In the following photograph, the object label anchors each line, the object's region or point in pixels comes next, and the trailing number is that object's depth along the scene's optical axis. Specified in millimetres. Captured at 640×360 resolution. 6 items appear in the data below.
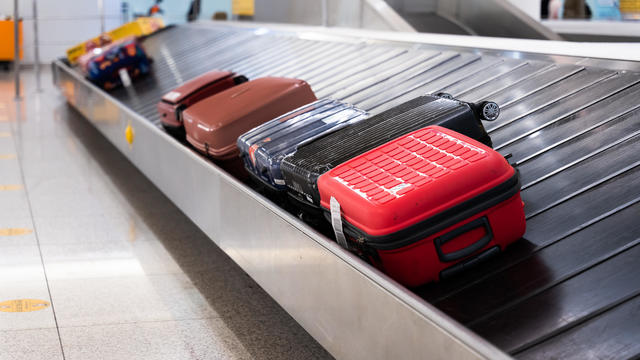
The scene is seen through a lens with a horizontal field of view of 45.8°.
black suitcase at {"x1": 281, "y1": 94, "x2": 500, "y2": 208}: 2363
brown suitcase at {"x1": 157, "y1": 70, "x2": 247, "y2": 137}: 4422
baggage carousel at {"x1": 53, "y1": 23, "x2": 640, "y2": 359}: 1684
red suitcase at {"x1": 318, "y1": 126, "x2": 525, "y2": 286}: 1906
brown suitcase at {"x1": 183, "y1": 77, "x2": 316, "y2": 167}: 3463
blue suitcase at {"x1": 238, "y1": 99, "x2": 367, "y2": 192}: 2812
